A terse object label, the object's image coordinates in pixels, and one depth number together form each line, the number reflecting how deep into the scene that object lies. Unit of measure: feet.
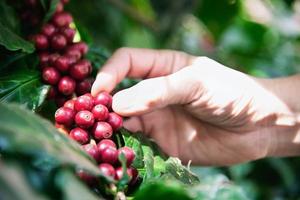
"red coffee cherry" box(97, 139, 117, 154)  2.77
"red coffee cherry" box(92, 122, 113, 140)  2.93
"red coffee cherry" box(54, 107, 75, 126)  2.98
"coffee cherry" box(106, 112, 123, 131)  3.07
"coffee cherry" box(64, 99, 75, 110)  3.12
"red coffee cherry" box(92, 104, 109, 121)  3.04
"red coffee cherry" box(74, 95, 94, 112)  3.06
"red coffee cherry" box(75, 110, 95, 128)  2.95
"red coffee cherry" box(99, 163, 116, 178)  2.60
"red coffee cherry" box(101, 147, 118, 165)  2.70
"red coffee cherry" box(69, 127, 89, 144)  2.91
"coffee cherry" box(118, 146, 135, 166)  2.70
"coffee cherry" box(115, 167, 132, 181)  2.63
